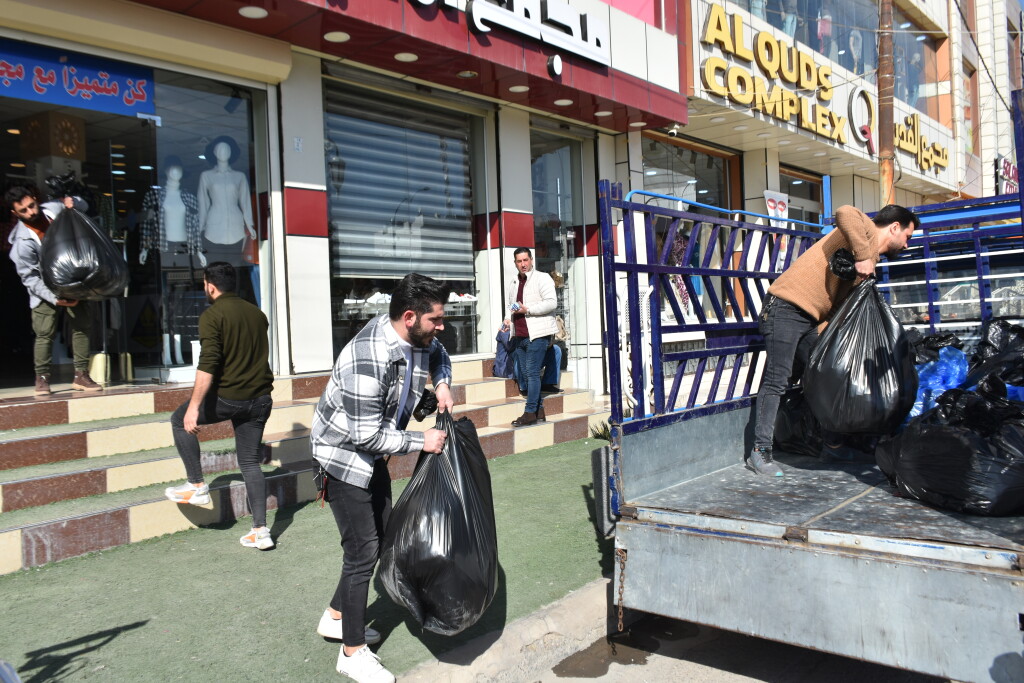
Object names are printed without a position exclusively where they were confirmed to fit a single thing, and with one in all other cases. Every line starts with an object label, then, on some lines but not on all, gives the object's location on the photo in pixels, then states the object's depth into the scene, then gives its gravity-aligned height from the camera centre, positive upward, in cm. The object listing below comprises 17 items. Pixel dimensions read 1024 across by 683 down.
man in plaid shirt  307 -37
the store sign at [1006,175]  2006 +412
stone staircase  442 -85
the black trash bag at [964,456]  324 -62
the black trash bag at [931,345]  501 -18
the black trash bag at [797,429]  470 -65
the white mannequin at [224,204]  755 +136
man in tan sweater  425 +8
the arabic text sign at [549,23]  783 +340
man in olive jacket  459 -31
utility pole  1156 +335
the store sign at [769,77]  1146 +406
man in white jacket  734 +12
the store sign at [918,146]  1808 +430
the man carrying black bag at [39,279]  593 +52
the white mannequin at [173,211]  738 +127
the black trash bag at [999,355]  427 -23
